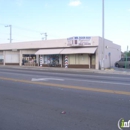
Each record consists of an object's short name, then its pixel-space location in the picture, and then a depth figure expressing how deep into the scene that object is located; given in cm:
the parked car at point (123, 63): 2446
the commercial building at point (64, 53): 2254
